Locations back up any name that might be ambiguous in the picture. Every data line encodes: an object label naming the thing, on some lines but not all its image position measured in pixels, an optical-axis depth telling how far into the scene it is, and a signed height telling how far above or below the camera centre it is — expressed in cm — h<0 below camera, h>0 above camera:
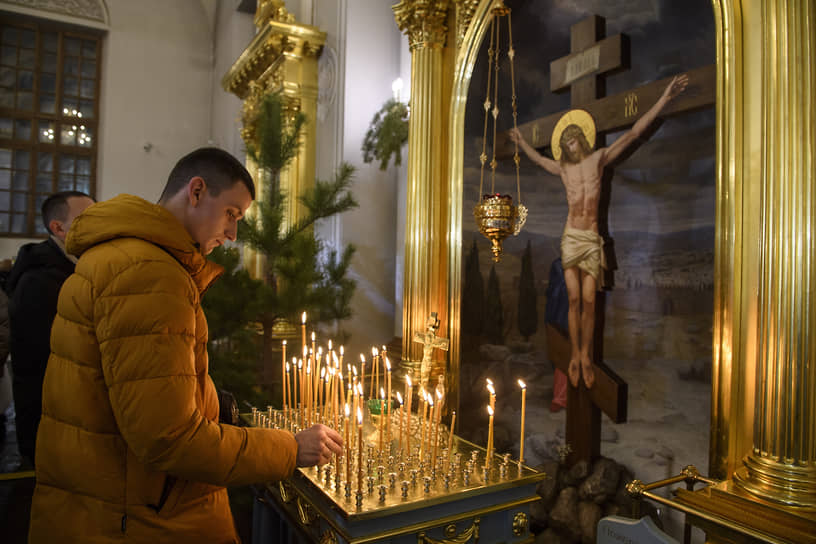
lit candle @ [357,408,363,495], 167 -53
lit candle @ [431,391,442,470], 196 -49
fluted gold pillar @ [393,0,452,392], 405 +78
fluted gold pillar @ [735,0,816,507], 182 +8
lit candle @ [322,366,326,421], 238 -44
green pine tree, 382 +3
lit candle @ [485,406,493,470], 189 -58
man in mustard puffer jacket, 123 -27
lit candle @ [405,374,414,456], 200 -44
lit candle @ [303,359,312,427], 229 -45
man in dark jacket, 240 -20
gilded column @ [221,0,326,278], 566 +214
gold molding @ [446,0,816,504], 204 +30
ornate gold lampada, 312 +37
